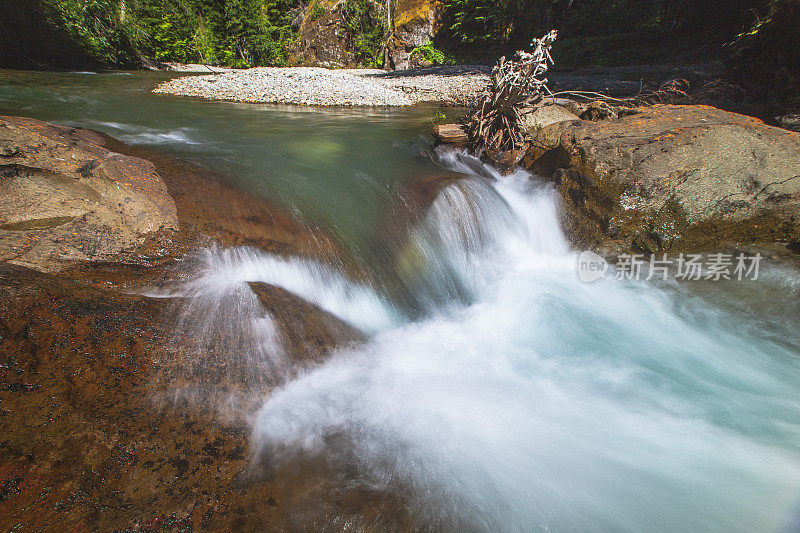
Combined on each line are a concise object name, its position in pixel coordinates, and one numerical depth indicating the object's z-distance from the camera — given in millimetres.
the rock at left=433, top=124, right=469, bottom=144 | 6547
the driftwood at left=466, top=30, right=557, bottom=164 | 5754
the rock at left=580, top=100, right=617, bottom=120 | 6121
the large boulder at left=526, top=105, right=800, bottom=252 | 4066
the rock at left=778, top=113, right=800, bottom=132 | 5371
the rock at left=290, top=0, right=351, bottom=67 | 24891
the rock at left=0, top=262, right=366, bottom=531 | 1373
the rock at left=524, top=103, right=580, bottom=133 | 6258
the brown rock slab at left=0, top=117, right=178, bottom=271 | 2461
